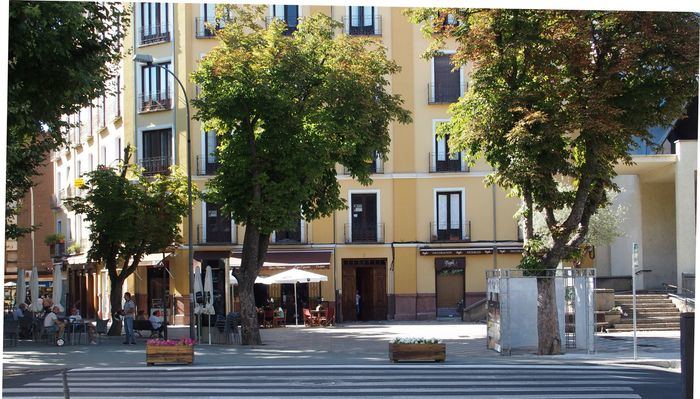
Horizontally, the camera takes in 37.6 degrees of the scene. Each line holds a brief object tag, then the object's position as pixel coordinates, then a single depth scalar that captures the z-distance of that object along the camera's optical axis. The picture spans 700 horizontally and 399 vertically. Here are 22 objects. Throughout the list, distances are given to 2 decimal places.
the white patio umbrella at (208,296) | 31.44
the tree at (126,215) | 36.03
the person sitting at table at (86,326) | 31.34
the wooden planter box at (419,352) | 24.19
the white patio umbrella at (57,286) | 33.00
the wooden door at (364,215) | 46.56
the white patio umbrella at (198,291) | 31.91
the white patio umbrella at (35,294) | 33.09
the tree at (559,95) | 24.31
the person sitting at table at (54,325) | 30.41
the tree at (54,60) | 16.33
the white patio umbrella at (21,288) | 35.03
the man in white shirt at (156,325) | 32.81
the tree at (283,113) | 29.67
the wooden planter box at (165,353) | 23.70
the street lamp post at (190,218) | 32.38
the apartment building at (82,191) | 48.92
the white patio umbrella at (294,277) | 39.22
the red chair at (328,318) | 41.94
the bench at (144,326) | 33.06
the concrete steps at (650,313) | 33.62
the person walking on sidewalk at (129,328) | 31.20
